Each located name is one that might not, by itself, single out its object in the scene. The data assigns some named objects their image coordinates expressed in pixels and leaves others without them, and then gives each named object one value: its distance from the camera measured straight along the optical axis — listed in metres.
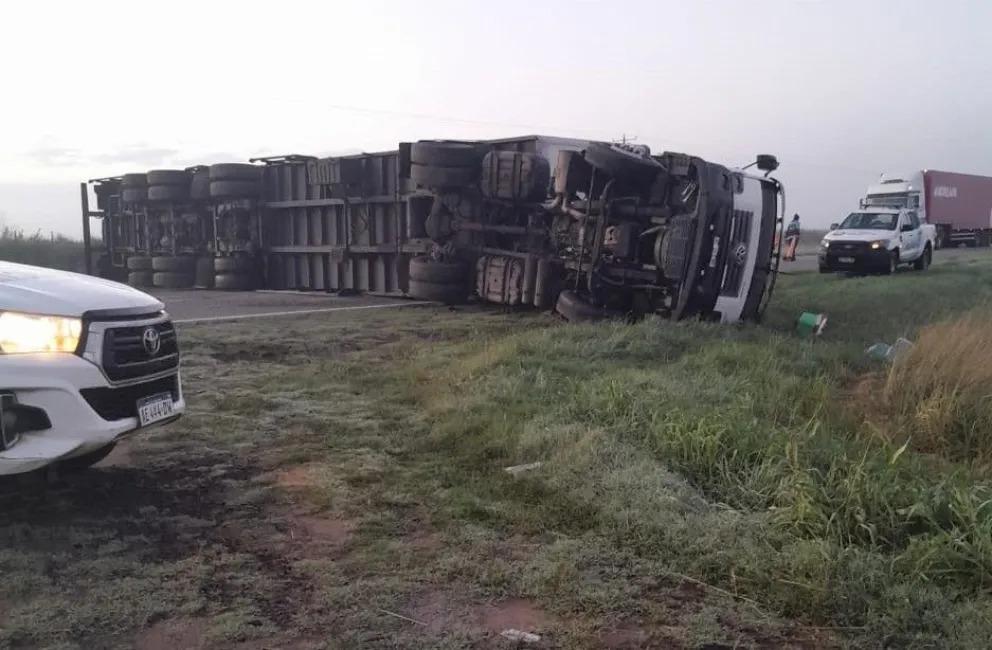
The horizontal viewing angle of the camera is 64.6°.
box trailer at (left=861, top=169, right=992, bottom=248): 30.12
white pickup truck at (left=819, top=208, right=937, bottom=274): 20.33
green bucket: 9.93
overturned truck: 9.68
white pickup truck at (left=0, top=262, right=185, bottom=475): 3.55
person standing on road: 27.20
